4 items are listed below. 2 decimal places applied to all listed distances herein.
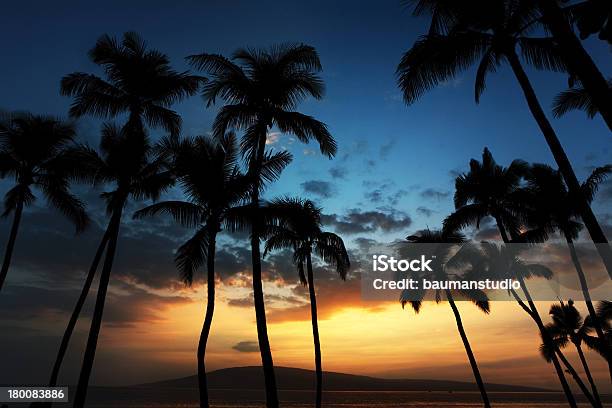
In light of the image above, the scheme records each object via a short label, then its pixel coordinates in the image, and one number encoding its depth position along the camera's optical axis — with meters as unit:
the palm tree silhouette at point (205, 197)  17.38
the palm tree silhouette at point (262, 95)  17.06
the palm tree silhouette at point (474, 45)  12.11
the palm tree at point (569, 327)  38.38
